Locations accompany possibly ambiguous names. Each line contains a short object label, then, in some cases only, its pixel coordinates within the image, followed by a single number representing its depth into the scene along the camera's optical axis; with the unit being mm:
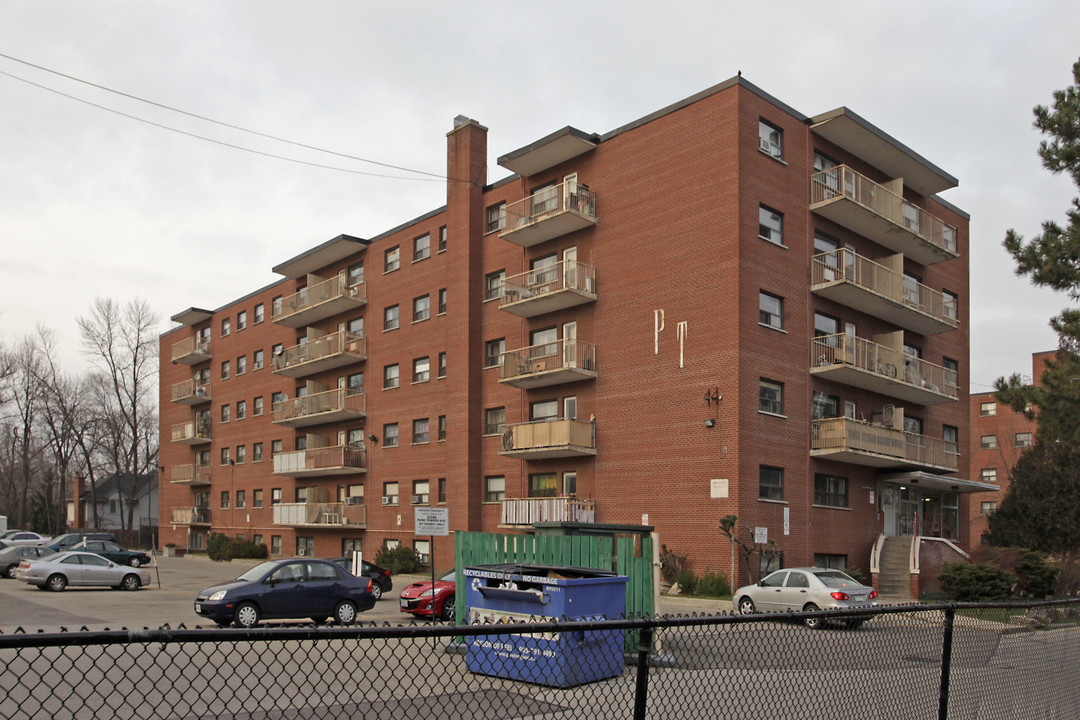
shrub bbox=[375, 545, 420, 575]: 40125
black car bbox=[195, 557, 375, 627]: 19688
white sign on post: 20031
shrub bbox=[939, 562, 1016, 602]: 25422
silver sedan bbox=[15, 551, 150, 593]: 30516
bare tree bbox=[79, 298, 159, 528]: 77750
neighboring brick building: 75562
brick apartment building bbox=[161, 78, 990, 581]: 31359
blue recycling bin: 12008
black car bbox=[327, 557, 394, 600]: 30134
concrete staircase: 32656
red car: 21531
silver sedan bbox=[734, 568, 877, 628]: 21703
